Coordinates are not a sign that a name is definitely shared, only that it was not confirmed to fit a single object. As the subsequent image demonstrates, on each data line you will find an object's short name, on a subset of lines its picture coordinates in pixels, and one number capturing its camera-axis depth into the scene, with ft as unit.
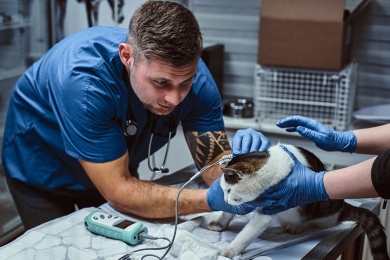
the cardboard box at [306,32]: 7.36
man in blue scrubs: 4.58
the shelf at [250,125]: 8.07
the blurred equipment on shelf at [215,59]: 8.46
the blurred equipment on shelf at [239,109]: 8.53
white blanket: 4.07
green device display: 4.28
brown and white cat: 4.30
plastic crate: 7.90
